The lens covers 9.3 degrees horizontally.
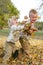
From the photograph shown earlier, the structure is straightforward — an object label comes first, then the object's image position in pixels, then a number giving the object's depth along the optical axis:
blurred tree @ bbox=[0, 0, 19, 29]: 19.58
